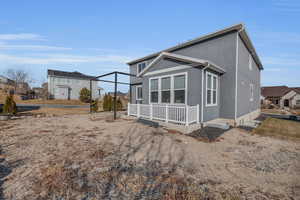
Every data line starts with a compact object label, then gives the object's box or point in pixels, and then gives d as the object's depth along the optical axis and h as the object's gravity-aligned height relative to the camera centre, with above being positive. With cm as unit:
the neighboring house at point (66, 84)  2873 +357
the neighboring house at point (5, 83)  3616 +483
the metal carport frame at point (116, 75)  865 +163
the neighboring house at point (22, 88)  3457 +314
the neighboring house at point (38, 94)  2901 +109
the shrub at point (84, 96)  2668 +67
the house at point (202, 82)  652 +106
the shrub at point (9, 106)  989 -59
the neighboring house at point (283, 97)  2758 +90
